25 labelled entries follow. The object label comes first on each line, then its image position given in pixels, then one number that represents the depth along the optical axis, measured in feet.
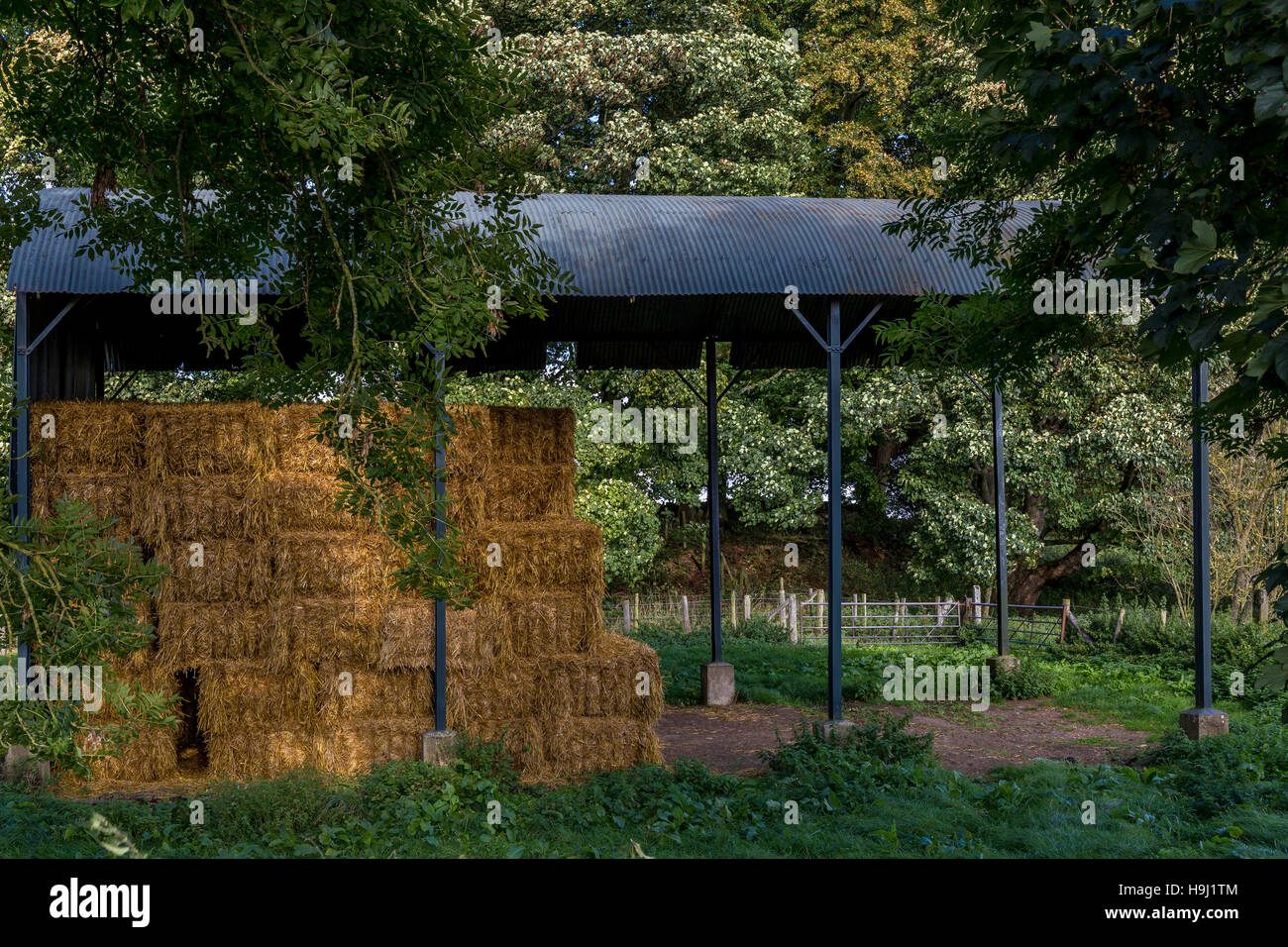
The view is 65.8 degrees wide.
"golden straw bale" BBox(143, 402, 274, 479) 29.73
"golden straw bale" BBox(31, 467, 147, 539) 29.04
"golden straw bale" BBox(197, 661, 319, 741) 29.12
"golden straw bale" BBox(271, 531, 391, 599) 29.53
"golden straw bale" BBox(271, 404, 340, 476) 30.22
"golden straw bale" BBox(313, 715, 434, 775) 28.99
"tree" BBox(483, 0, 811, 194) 64.23
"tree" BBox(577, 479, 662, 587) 67.97
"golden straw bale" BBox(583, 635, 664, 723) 29.86
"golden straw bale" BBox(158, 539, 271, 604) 29.37
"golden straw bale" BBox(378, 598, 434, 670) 29.37
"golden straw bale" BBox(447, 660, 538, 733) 29.68
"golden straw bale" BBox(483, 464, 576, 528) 32.53
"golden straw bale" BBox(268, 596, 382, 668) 29.17
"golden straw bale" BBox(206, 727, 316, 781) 28.91
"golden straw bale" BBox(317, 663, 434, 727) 29.19
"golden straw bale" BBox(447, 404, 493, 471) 31.14
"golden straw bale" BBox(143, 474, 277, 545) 29.45
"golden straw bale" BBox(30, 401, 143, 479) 29.25
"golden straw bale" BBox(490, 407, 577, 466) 32.83
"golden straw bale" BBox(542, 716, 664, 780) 29.48
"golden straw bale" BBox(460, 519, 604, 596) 30.53
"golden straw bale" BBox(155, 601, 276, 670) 29.17
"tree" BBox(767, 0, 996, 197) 71.92
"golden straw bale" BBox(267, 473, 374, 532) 29.91
